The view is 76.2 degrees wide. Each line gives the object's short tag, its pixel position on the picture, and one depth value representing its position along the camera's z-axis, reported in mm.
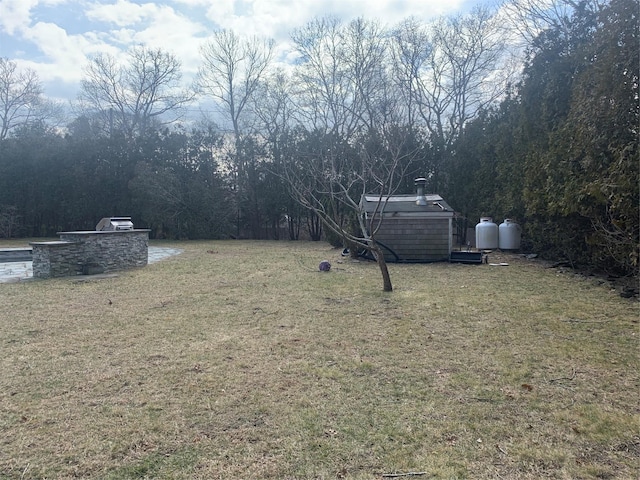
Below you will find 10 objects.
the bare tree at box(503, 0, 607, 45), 10320
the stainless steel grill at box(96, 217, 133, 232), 12655
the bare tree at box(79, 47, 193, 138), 23328
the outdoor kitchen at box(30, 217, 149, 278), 7980
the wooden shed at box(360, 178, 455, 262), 10547
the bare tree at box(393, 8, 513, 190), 18656
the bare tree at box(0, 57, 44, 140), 21609
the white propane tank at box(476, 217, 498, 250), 12734
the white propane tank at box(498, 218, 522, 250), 12305
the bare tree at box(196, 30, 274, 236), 23094
